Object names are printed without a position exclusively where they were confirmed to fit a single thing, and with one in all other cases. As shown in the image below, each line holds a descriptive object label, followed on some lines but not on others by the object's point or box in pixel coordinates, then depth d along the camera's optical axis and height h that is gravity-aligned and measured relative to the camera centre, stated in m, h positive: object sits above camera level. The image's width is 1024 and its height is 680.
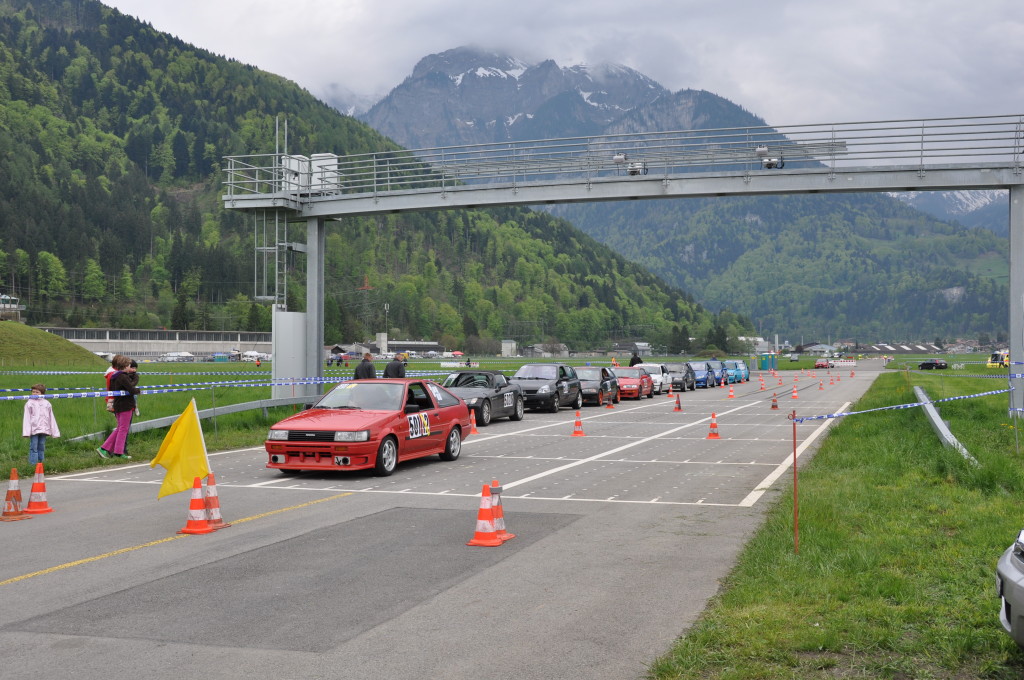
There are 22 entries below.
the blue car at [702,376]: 52.25 -2.46
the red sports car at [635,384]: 39.19 -2.18
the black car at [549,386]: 30.22 -1.75
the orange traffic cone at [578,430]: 21.88 -2.24
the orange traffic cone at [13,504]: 10.82 -1.95
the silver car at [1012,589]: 5.05 -1.37
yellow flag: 10.56 -1.35
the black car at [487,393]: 24.88 -1.66
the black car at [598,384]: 34.09 -1.92
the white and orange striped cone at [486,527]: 9.20 -1.87
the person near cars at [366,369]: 23.64 -0.96
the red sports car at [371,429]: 14.19 -1.52
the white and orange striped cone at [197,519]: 9.89 -1.93
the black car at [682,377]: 47.12 -2.31
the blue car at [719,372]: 55.56 -2.41
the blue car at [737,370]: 61.08 -2.55
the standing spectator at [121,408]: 16.94 -1.38
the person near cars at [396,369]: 23.27 -0.95
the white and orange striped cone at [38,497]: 11.23 -1.94
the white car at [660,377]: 44.94 -2.16
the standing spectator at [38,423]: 14.19 -1.37
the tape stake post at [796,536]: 8.33 -1.78
